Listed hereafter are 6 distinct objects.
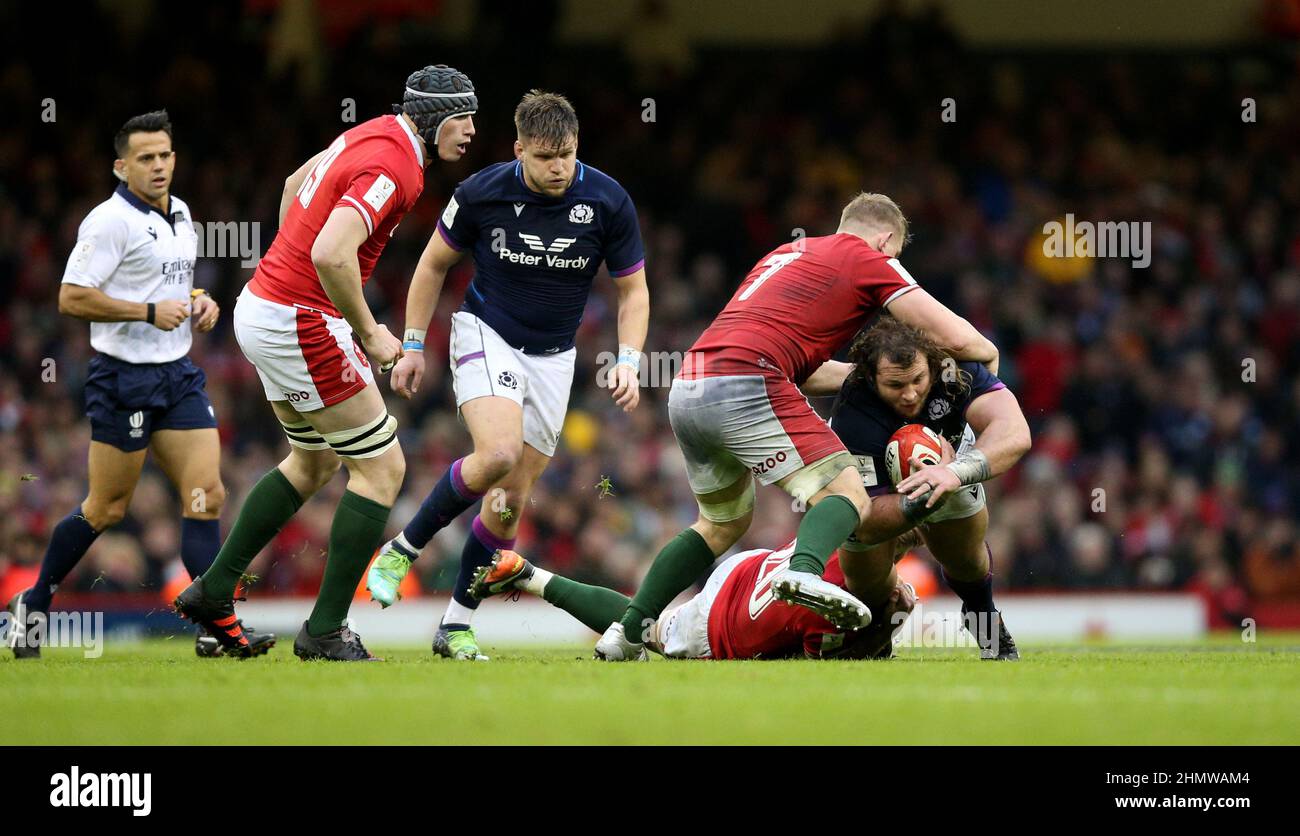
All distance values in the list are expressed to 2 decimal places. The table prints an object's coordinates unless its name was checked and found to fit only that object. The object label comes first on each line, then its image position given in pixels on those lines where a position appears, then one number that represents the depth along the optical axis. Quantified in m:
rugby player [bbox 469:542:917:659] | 12.98
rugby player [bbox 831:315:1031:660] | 12.39
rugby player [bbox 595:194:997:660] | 12.09
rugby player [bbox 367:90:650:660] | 13.40
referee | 14.41
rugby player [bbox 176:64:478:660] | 12.79
